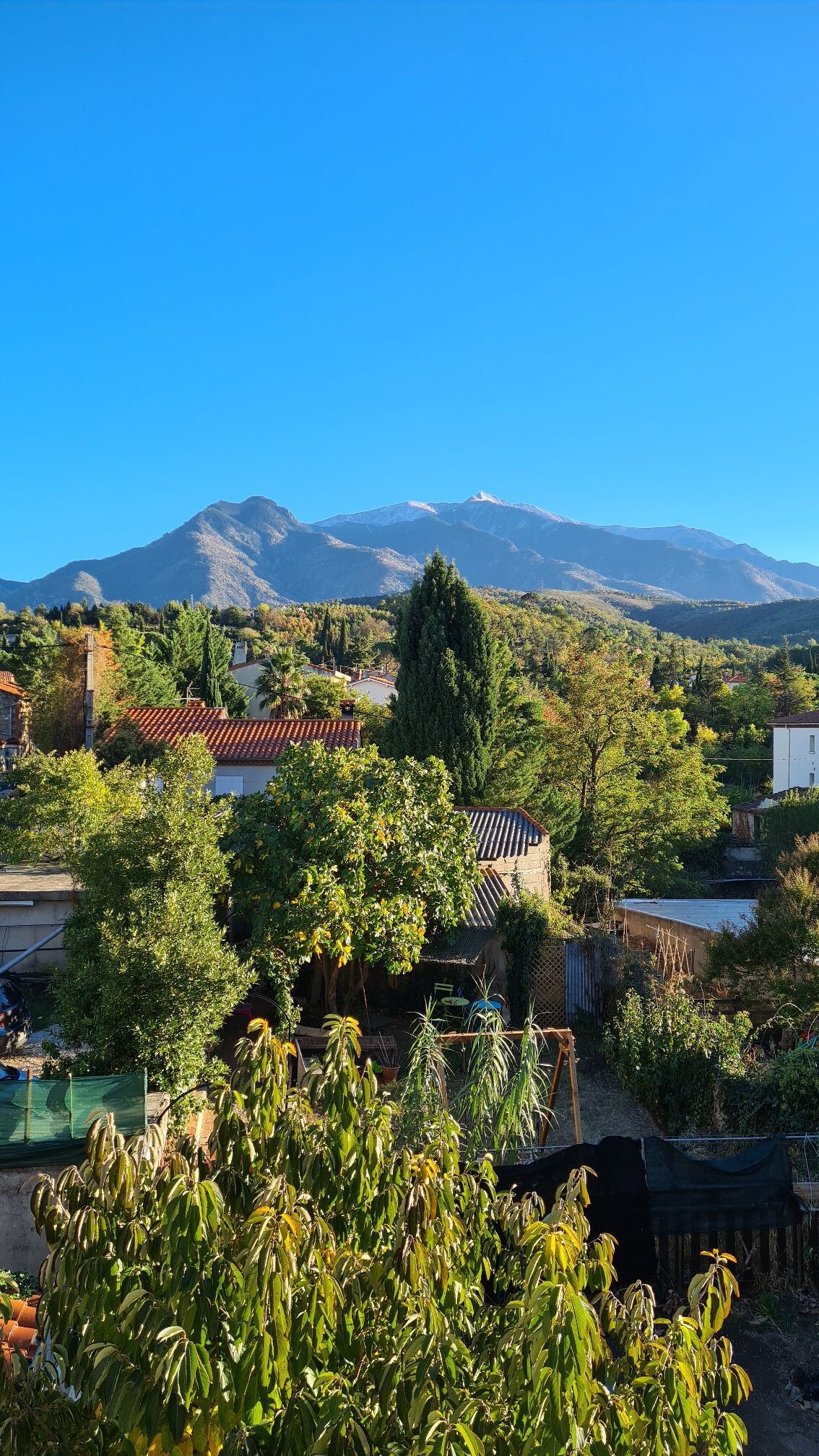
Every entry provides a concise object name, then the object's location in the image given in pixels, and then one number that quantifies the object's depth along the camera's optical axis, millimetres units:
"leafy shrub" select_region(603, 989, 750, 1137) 9969
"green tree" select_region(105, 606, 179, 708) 36875
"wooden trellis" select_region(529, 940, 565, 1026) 15578
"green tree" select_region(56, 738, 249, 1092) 9062
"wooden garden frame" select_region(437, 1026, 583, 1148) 9445
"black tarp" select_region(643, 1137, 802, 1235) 8070
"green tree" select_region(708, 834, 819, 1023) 12719
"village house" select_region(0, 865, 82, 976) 14688
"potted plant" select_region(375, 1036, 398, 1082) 12605
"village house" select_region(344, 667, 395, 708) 54688
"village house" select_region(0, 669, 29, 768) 37750
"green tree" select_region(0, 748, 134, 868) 16250
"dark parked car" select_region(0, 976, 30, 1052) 12695
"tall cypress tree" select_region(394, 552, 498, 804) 24391
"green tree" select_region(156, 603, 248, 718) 48844
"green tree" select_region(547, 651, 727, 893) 28906
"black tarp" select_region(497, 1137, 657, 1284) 7980
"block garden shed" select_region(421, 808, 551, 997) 15430
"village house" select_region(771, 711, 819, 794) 45062
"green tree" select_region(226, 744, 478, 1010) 12203
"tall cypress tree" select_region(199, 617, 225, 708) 48031
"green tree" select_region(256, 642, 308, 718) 39906
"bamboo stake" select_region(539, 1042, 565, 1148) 9672
